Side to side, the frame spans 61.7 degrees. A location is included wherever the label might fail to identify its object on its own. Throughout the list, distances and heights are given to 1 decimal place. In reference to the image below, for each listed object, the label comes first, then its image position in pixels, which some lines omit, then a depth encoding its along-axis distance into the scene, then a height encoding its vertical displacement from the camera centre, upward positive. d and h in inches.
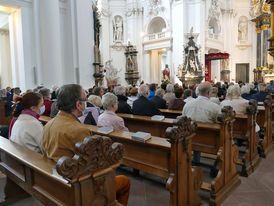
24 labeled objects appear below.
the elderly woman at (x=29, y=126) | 94.9 -16.2
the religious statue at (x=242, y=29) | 891.4 +200.4
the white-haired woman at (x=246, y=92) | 246.8 -12.6
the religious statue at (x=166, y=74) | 722.4 +27.2
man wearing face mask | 68.2 -13.5
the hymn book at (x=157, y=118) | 144.6 -22.1
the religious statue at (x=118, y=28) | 824.3 +201.0
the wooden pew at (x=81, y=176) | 50.9 -23.4
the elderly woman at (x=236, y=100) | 162.6 -13.9
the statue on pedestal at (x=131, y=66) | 722.8 +55.8
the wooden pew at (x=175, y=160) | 85.6 -31.8
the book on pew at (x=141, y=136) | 94.4 -22.1
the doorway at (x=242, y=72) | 891.0 +33.5
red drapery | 657.4 +69.3
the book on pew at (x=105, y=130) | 111.3 -22.4
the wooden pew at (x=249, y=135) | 138.3 -35.4
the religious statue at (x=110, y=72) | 798.7 +42.2
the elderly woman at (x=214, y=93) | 233.4 -11.9
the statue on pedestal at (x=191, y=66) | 618.0 +42.4
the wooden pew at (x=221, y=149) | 109.5 -35.9
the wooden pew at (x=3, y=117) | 264.8 -35.7
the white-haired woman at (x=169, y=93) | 246.1 -11.4
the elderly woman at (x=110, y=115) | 127.8 -17.6
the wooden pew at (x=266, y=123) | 168.7 -34.5
